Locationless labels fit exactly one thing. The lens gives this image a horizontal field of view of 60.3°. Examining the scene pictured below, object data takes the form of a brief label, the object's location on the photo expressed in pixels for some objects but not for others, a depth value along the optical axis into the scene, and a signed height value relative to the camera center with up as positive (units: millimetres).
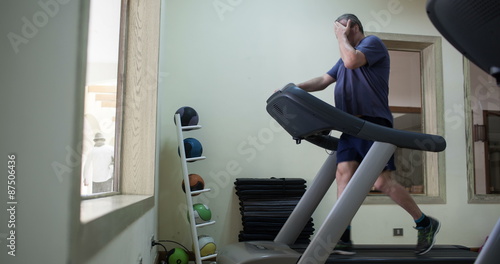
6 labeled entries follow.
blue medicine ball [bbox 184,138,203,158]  3469 +62
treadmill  2010 -46
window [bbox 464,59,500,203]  4520 +332
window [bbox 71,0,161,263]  2623 +346
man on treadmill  2473 +321
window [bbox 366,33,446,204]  4227 +466
